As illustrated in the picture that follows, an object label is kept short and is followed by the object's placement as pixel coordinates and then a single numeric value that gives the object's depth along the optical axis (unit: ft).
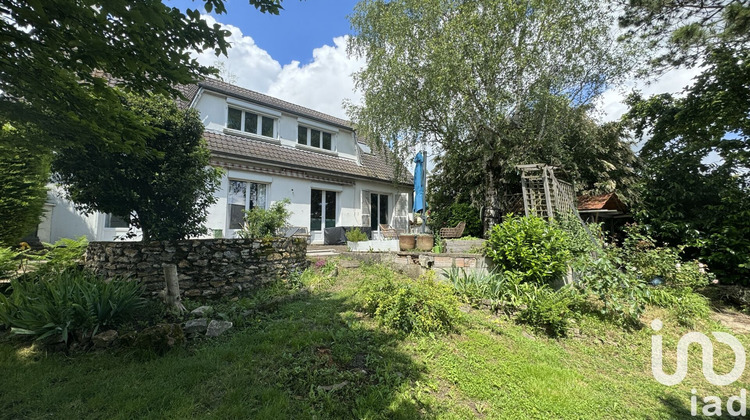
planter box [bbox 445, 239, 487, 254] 25.67
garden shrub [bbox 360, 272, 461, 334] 14.26
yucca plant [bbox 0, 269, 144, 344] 12.67
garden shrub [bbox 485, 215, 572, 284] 19.42
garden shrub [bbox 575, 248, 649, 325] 16.74
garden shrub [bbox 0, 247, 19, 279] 18.15
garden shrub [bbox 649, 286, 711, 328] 19.09
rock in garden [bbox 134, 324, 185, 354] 12.14
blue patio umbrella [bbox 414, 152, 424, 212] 38.60
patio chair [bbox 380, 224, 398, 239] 43.80
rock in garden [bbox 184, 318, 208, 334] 13.80
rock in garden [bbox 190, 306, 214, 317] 15.94
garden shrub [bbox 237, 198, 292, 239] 24.39
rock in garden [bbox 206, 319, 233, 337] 13.88
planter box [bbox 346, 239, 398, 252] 32.32
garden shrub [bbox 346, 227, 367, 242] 34.97
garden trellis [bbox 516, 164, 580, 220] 26.37
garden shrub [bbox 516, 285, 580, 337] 15.61
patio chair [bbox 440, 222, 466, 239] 34.83
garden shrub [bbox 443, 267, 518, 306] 18.65
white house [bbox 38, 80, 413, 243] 33.45
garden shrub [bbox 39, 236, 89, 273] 19.78
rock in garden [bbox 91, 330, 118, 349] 12.46
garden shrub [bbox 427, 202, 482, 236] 40.19
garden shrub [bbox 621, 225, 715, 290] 22.14
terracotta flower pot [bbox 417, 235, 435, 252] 29.35
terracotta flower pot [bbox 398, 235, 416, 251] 30.40
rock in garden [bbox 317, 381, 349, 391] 9.50
